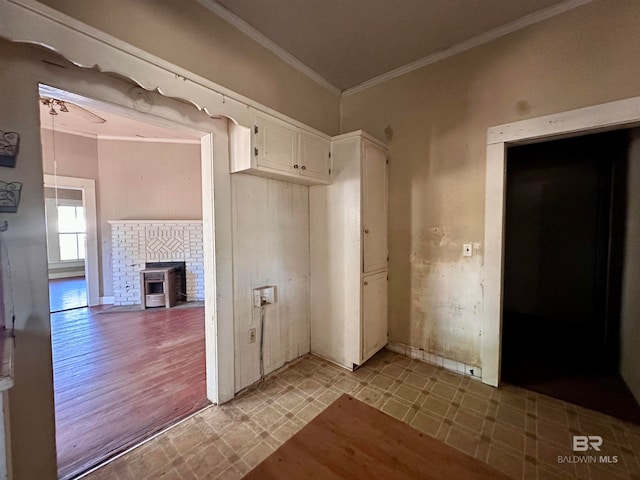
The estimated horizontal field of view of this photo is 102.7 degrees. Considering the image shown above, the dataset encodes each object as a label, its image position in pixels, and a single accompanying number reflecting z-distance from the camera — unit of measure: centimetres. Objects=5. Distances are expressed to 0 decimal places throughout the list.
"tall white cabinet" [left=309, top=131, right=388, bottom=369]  239
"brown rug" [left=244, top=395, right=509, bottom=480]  87
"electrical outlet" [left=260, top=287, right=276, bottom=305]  228
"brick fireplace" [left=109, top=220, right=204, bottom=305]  474
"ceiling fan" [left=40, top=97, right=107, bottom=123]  338
